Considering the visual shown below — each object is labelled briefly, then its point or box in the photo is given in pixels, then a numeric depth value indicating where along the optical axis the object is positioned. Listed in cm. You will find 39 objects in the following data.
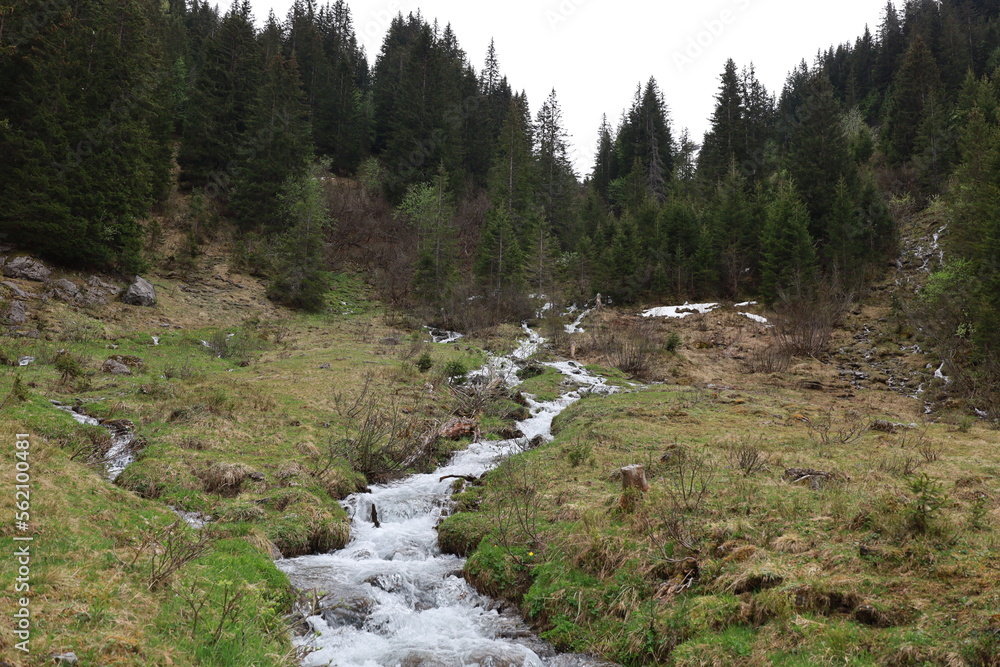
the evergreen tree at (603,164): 8219
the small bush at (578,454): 1336
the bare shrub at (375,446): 1366
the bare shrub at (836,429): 1431
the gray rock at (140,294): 2717
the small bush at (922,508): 694
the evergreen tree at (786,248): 3866
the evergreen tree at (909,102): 5388
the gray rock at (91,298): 2447
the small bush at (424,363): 2445
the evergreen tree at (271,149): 4309
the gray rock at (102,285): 2603
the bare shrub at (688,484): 911
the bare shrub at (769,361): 2931
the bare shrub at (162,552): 631
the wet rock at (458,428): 1708
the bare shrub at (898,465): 1074
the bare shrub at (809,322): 3086
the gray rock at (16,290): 2203
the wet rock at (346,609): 776
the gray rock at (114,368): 1759
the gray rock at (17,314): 2013
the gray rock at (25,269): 2330
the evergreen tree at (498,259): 4441
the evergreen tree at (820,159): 4419
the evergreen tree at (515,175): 5450
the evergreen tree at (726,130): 5956
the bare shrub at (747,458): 1144
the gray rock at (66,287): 2419
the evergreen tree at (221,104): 4503
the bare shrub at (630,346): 3008
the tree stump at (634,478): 1013
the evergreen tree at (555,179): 6172
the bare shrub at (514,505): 938
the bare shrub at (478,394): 1980
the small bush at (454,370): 2433
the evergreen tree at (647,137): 7089
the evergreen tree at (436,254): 4150
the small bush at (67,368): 1552
